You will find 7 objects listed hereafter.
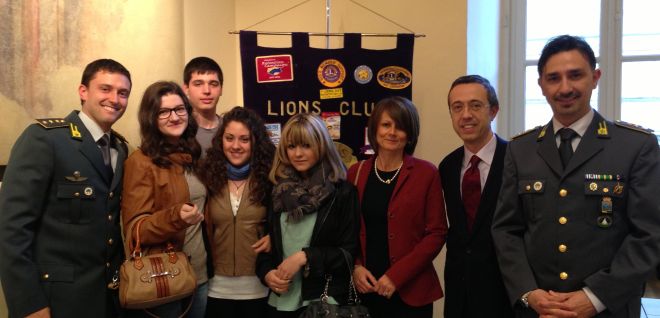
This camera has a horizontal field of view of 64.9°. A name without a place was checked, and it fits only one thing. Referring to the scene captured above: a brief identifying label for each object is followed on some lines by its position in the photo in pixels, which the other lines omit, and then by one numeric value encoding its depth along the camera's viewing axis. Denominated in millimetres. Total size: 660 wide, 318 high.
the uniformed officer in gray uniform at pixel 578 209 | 1625
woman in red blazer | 2115
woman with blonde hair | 2090
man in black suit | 2012
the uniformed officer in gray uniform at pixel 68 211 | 1778
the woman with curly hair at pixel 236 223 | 2207
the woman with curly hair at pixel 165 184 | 1967
